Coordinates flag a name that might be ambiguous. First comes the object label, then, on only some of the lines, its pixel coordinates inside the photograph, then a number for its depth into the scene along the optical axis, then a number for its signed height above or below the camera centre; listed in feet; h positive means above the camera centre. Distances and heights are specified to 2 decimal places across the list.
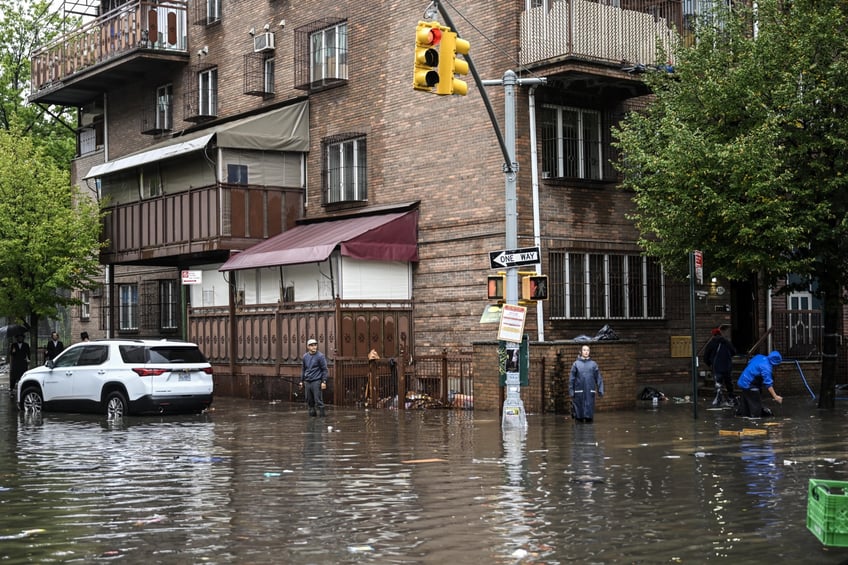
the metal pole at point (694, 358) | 69.41 -2.61
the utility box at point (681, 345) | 93.45 -2.47
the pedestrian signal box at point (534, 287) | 68.13 +1.78
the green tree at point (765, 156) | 72.84 +10.19
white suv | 75.66 -3.64
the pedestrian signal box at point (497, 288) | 69.77 +1.80
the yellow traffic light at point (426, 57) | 53.42 +12.17
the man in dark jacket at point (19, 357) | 112.68 -3.09
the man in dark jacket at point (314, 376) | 78.28 -3.78
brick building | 86.89 +11.66
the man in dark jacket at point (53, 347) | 112.19 -2.23
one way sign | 67.00 +3.54
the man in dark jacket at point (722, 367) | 85.10 -3.90
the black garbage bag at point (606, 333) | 82.08 -1.23
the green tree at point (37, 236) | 113.39 +8.82
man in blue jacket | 68.85 -4.15
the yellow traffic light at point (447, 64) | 54.19 +11.98
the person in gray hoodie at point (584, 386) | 69.87 -4.26
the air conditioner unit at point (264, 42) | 109.29 +26.56
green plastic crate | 26.89 -4.79
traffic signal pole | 66.85 +6.56
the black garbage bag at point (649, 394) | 90.27 -6.16
